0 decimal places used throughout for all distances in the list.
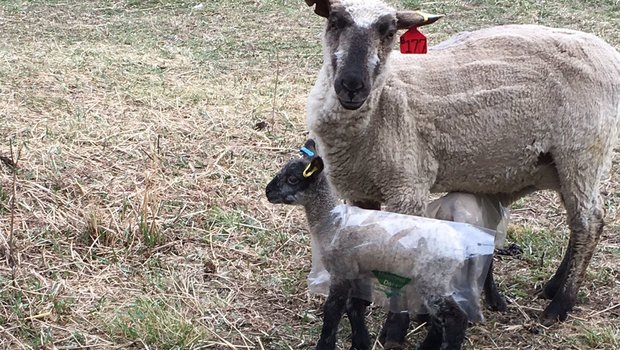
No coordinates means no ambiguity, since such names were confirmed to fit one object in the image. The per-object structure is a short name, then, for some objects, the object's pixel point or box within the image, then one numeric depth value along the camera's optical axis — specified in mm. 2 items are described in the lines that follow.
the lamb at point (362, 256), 3303
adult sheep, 3773
